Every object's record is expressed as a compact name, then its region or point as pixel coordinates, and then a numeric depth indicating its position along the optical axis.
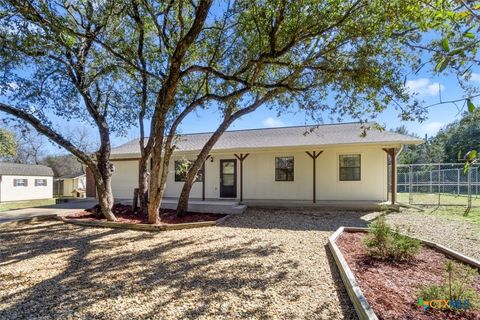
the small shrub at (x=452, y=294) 3.07
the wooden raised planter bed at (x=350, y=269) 3.12
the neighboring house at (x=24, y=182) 22.97
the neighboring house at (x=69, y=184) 30.16
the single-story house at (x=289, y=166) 11.66
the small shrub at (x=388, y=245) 4.91
